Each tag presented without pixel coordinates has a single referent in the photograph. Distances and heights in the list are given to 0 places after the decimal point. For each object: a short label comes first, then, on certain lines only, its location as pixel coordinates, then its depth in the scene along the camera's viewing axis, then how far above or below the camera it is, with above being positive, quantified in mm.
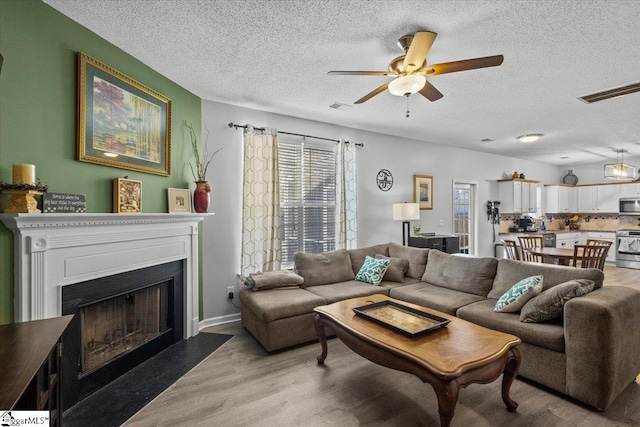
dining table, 4398 -594
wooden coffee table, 1675 -862
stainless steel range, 7090 -824
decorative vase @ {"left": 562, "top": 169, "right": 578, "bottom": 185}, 8766 +1035
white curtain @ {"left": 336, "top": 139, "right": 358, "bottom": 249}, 4773 +285
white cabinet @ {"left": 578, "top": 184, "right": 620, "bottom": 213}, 7867 +413
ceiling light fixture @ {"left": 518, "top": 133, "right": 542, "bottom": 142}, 5288 +1353
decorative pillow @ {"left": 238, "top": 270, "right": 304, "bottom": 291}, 3488 -786
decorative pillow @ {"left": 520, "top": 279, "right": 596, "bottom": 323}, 2336 -685
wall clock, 5328 +605
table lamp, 4977 +43
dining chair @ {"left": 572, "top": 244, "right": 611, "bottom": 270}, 4234 -607
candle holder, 1797 +73
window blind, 4391 +238
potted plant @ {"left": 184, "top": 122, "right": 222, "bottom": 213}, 3424 +481
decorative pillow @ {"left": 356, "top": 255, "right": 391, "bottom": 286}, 3912 -756
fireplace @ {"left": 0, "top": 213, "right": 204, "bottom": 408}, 1925 -540
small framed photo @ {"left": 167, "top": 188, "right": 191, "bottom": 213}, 3205 +149
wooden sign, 1971 +73
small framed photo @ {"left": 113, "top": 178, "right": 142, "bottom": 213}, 2564 +157
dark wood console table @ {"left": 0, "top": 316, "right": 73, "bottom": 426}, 979 -548
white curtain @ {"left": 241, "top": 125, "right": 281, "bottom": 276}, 3953 +138
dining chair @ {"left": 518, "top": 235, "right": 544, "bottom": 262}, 5012 -540
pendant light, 5871 +831
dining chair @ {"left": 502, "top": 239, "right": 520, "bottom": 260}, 4939 -618
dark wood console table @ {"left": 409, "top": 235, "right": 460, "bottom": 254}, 5285 -514
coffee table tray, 2154 -825
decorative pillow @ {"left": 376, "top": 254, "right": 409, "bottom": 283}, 4082 -769
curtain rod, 3898 +1150
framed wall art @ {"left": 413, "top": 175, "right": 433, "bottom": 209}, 5777 +451
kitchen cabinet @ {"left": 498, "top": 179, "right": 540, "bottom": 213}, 7098 +443
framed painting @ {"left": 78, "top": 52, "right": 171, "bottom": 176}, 2330 +809
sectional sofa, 2082 -908
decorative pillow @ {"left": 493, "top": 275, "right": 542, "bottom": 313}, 2635 -715
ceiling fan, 2049 +1080
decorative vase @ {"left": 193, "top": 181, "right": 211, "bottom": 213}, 3418 +197
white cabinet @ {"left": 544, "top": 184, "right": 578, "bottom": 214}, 8320 +418
